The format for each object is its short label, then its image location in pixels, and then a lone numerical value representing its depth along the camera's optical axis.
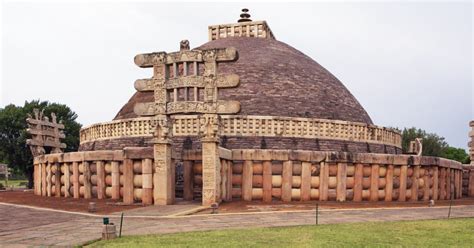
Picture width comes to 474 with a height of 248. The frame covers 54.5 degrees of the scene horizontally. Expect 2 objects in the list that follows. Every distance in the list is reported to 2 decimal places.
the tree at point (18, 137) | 36.41
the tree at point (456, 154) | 49.05
